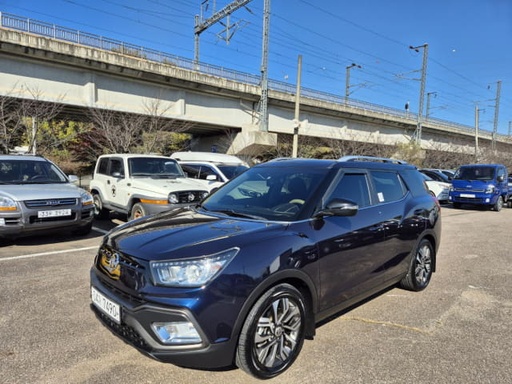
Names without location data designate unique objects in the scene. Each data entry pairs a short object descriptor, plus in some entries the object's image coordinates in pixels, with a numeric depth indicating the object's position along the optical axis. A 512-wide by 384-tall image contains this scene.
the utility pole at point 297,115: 20.04
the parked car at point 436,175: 18.66
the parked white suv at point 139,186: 7.91
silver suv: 6.15
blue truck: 14.81
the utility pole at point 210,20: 24.54
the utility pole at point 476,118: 39.84
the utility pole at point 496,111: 49.42
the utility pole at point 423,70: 34.72
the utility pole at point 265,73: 24.97
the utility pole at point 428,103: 48.72
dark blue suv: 2.41
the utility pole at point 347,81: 41.84
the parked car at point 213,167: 10.94
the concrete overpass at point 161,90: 17.86
